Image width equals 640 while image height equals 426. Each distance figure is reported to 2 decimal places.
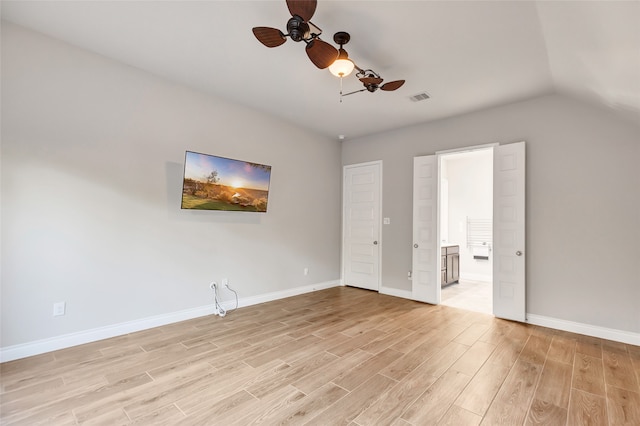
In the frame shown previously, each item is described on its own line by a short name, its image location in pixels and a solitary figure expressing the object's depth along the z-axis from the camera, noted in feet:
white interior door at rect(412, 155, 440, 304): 15.56
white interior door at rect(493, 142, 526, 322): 12.88
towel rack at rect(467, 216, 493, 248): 23.08
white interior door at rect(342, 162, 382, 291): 18.31
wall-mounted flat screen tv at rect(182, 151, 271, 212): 11.93
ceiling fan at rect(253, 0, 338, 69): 6.47
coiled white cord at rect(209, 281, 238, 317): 13.23
